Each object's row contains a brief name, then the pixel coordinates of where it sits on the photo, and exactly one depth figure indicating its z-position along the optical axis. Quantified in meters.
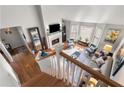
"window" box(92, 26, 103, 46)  3.33
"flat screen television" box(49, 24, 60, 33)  3.51
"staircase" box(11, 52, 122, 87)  0.79
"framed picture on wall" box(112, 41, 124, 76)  2.25
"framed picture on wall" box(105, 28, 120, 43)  3.09
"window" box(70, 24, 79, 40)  3.79
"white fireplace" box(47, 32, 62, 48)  3.63
